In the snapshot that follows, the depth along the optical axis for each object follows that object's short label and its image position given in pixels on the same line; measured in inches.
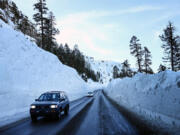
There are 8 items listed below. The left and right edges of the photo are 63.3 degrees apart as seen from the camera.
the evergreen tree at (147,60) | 2333.9
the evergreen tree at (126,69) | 3518.2
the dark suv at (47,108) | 339.6
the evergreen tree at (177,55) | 1516.5
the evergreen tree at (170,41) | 1461.6
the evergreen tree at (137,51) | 2049.8
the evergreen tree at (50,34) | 1837.8
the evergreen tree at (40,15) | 1498.5
